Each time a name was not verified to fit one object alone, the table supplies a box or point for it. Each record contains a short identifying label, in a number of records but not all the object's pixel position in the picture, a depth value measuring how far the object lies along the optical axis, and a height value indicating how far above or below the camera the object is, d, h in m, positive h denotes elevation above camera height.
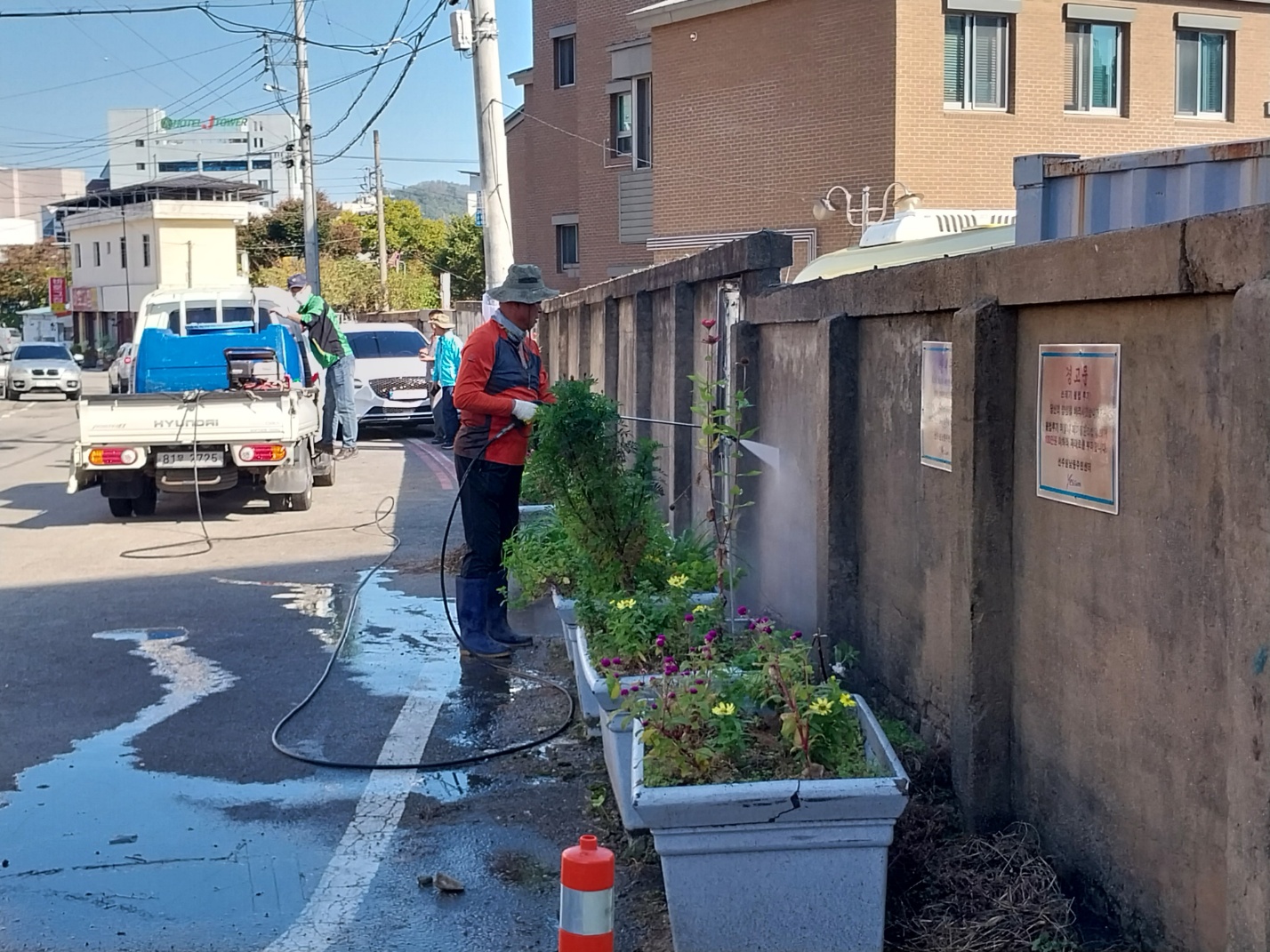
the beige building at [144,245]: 76.88 +7.57
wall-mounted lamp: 22.27 +2.76
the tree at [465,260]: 73.50 +5.95
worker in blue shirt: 19.67 +0.14
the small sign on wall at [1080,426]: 3.96 -0.17
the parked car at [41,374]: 43.53 +0.17
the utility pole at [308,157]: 39.22 +6.55
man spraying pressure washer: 8.31 -0.37
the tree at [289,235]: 79.50 +8.10
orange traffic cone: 3.64 -1.35
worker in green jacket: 18.78 +0.39
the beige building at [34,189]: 145.50 +19.99
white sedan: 25.03 -0.19
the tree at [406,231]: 87.50 +9.36
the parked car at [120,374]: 27.09 +0.10
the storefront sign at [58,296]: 90.44 +5.37
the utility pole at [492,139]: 17.08 +2.84
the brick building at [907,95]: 25.02 +5.07
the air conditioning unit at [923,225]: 13.33 +1.39
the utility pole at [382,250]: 55.34 +5.34
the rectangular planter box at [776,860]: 4.18 -1.46
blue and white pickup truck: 14.30 -0.58
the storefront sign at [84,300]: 87.41 +4.99
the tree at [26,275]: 102.38 +7.66
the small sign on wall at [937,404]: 4.98 -0.13
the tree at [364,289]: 54.12 +3.48
